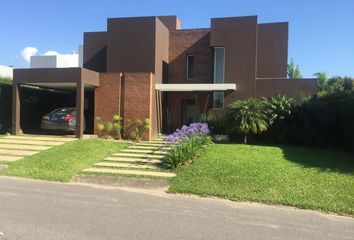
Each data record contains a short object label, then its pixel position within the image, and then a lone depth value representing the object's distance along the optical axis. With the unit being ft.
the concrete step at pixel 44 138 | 59.67
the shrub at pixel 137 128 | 64.39
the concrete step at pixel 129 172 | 40.14
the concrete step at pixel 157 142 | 62.05
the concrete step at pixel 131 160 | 46.88
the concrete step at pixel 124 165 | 43.91
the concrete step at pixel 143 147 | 56.34
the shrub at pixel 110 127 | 64.18
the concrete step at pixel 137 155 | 49.60
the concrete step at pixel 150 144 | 58.03
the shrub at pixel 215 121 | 63.52
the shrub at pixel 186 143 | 42.68
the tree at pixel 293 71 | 153.79
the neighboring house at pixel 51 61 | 125.80
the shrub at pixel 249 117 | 58.18
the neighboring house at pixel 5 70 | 112.21
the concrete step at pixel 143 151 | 52.14
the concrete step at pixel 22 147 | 54.44
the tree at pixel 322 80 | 117.37
